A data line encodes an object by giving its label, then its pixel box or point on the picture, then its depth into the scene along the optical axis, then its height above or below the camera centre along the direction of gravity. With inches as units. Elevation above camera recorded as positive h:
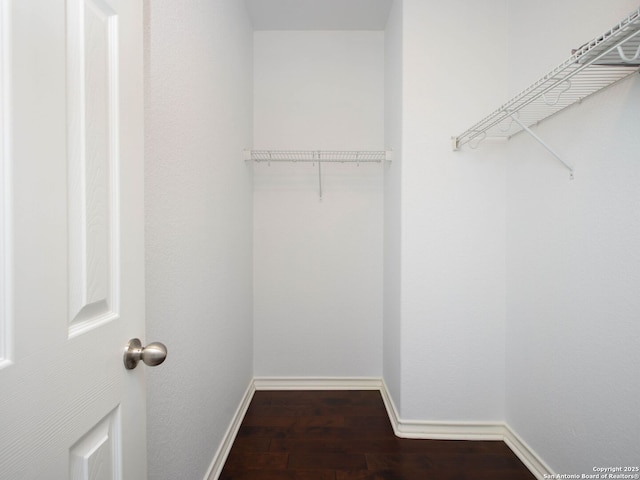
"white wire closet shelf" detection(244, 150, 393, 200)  83.8 +23.9
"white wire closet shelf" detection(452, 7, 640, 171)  32.7 +22.5
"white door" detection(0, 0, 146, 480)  16.1 -0.1
